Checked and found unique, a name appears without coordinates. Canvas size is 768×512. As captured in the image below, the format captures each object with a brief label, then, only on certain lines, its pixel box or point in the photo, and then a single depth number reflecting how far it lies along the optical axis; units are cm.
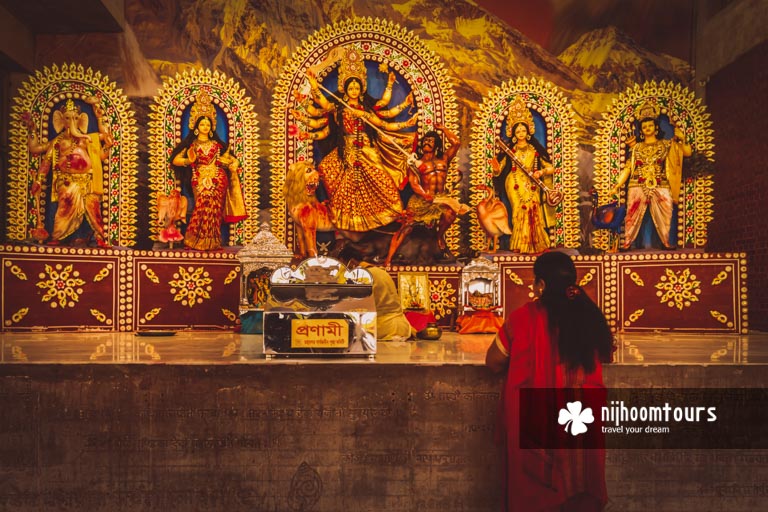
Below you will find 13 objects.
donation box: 421
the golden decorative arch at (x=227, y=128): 808
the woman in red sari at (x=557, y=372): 332
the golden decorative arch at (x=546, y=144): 849
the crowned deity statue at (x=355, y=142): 827
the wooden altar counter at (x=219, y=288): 721
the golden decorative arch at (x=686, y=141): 815
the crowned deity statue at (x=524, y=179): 837
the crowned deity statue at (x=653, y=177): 803
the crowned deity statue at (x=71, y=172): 769
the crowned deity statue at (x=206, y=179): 800
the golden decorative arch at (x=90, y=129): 770
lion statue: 787
